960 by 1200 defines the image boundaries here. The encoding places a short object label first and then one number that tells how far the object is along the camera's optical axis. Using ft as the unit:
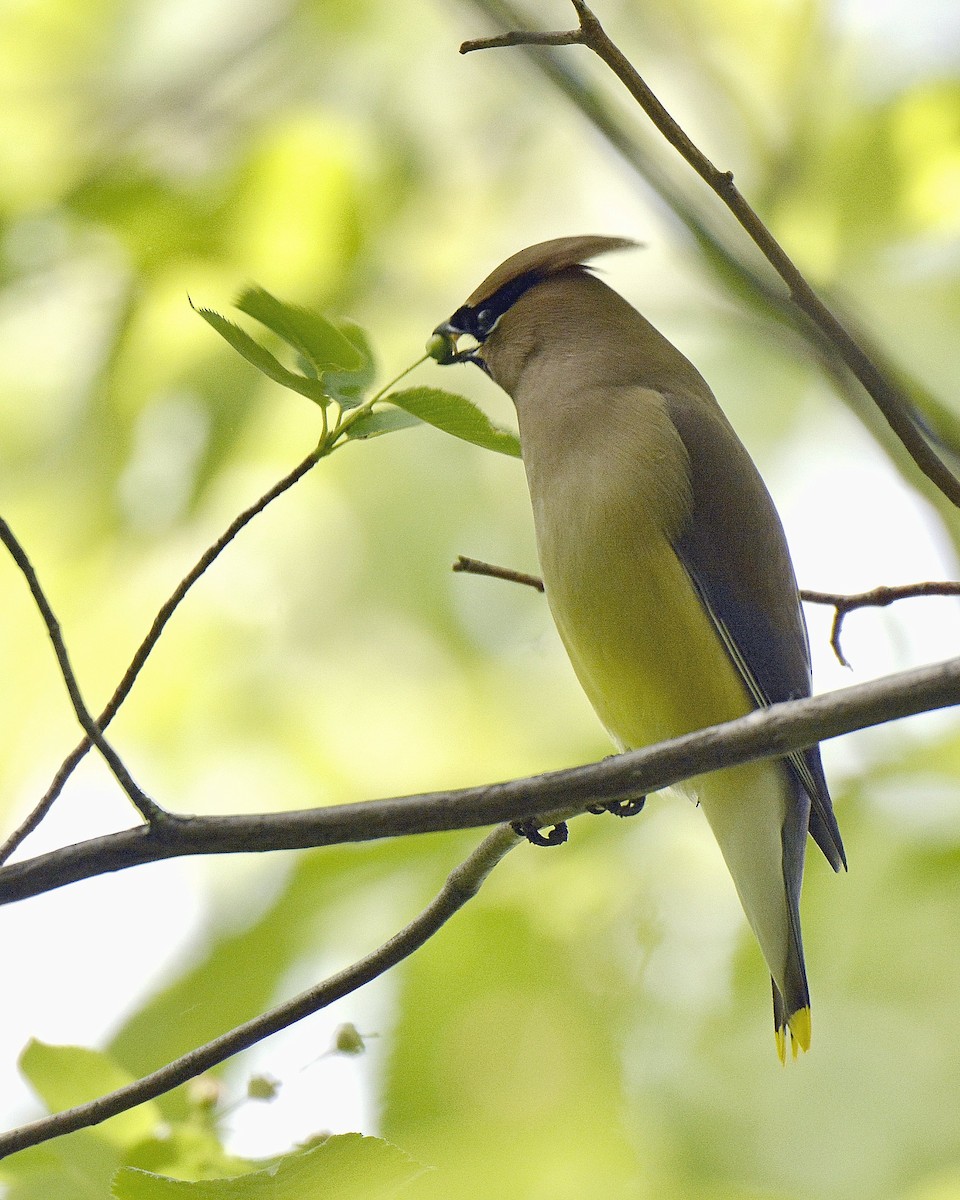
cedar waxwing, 19.79
